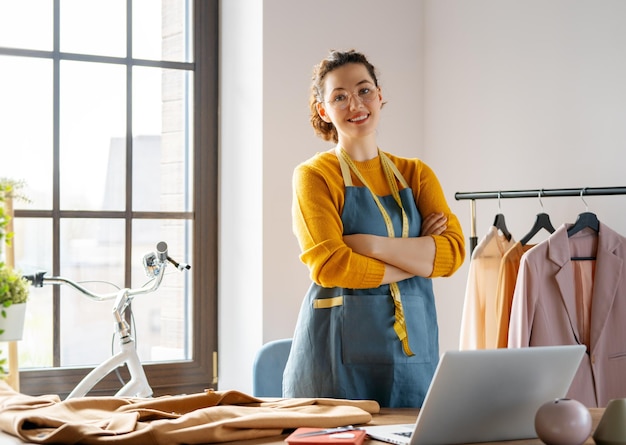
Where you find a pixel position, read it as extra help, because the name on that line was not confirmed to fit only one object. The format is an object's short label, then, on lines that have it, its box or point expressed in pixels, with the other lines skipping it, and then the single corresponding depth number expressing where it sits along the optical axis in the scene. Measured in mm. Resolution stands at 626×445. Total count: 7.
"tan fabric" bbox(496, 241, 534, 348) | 2869
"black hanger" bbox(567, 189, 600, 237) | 2799
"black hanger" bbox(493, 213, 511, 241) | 3025
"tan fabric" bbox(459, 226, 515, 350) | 2941
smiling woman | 2309
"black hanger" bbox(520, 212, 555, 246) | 2936
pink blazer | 2709
